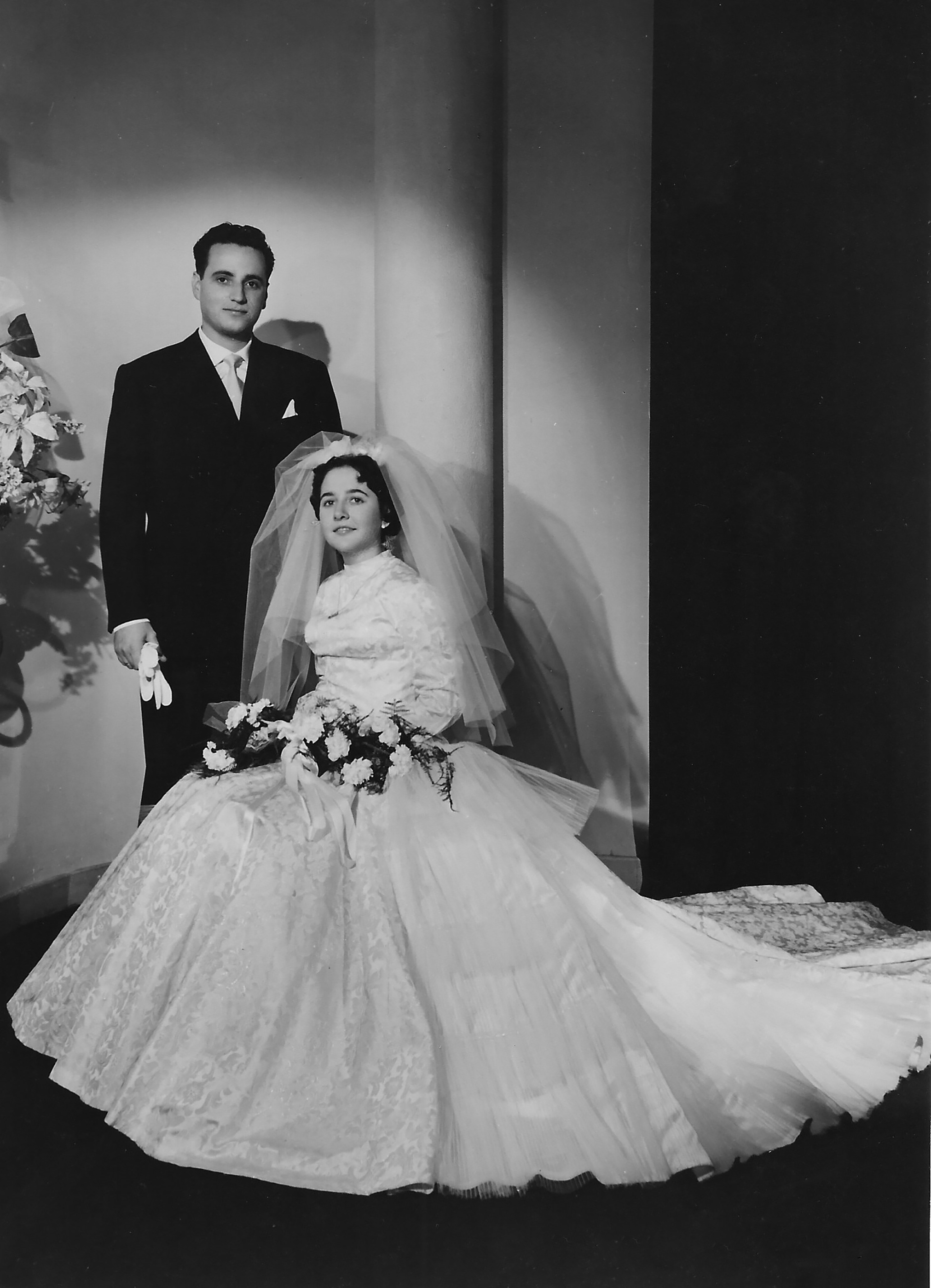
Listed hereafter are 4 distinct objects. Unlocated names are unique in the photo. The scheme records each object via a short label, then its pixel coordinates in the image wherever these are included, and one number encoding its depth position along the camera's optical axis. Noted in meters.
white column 3.53
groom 3.47
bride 2.20
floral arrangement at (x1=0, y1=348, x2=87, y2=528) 3.25
